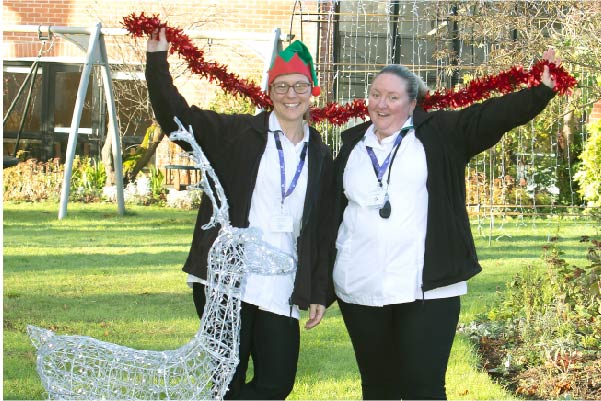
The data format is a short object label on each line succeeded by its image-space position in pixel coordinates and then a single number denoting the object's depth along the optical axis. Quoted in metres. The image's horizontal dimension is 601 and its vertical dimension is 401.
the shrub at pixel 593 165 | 13.44
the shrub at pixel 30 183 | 14.84
